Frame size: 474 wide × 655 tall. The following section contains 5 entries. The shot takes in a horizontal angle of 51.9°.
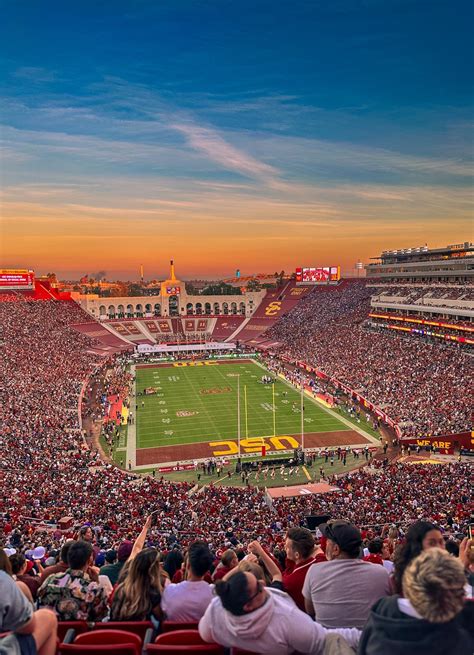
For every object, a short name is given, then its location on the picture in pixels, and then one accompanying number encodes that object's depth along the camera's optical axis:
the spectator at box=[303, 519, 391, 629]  4.15
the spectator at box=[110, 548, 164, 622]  4.59
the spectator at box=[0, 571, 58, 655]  3.44
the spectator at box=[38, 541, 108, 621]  4.66
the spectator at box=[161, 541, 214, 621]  4.64
